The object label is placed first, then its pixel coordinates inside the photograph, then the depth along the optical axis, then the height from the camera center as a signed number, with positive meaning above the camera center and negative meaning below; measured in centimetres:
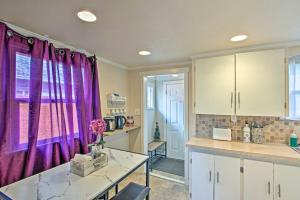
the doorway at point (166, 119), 400 -57
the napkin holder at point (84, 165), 135 -61
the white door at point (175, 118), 402 -52
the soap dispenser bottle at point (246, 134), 212 -49
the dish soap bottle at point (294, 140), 188 -52
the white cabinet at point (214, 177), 181 -99
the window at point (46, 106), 147 -8
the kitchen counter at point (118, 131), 236 -54
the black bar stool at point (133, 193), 154 -100
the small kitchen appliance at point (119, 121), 275 -41
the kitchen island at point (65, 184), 105 -67
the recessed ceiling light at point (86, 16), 121 +70
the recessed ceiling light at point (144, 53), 223 +70
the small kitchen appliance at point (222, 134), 220 -51
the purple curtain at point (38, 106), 137 -7
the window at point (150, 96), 418 +8
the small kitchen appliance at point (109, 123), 253 -41
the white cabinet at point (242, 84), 185 +20
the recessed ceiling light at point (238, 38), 167 +70
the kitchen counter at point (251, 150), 161 -61
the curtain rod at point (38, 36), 146 +70
